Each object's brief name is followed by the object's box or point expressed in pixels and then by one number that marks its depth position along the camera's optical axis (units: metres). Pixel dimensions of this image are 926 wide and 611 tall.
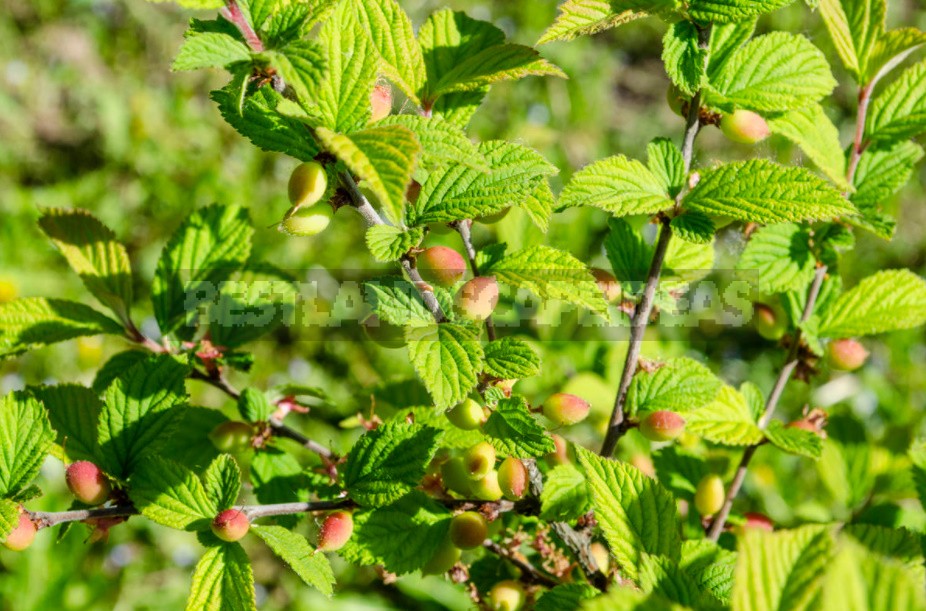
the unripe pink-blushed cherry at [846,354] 0.64
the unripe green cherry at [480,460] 0.59
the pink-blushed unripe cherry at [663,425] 0.60
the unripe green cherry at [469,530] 0.60
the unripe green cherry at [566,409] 0.60
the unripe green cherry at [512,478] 0.58
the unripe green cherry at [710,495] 0.64
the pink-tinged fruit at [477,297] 0.58
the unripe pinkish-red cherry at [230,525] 0.57
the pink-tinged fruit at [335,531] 0.58
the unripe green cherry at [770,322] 0.65
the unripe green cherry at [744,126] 0.59
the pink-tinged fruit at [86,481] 0.58
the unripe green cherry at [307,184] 0.55
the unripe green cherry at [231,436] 0.62
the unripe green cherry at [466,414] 0.58
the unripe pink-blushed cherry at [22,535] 0.57
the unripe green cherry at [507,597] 0.61
